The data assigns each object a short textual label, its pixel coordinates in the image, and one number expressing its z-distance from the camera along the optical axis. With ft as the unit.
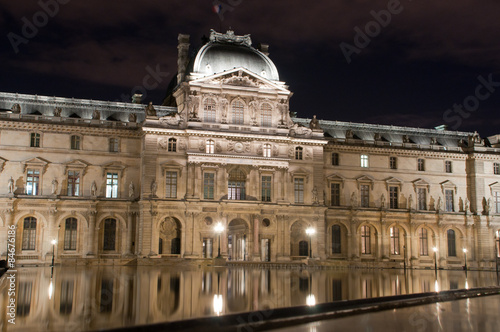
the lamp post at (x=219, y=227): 180.98
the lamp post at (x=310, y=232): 211.41
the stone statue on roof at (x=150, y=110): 208.67
